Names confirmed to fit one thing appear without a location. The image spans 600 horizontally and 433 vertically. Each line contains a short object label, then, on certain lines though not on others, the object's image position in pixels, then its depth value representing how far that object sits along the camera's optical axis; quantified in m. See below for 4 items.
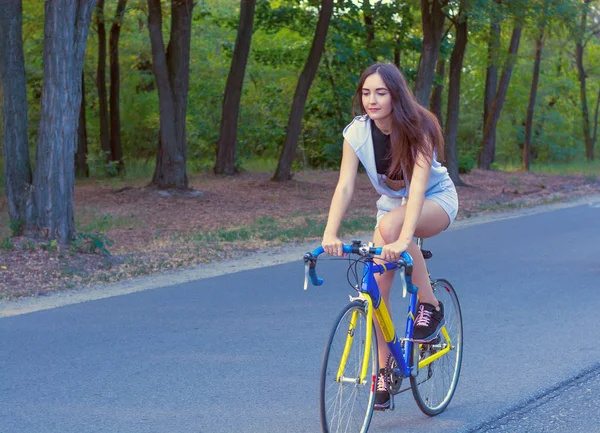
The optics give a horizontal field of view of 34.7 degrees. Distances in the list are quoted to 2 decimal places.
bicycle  4.32
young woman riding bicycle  4.59
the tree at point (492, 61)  21.12
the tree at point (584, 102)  47.62
